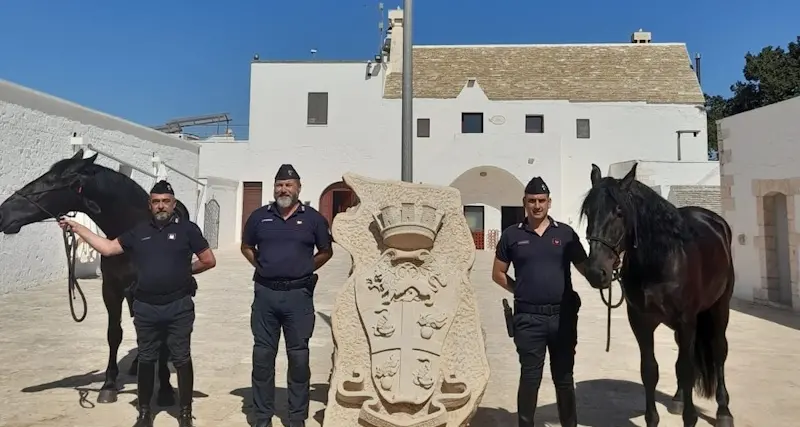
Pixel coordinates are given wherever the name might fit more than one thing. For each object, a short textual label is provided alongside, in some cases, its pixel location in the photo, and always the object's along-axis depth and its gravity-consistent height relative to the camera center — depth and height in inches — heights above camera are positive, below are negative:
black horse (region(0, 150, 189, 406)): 167.0 +10.4
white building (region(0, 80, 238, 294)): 388.5 +75.8
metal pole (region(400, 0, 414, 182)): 250.8 +61.6
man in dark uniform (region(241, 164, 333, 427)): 144.5 -15.2
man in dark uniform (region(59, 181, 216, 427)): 142.4 -11.6
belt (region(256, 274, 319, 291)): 144.6 -11.4
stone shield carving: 135.2 -20.8
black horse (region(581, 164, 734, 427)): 138.8 -6.0
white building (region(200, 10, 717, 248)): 828.6 +189.5
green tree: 1048.2 +342.5
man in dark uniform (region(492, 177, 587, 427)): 132.0 -13.7
